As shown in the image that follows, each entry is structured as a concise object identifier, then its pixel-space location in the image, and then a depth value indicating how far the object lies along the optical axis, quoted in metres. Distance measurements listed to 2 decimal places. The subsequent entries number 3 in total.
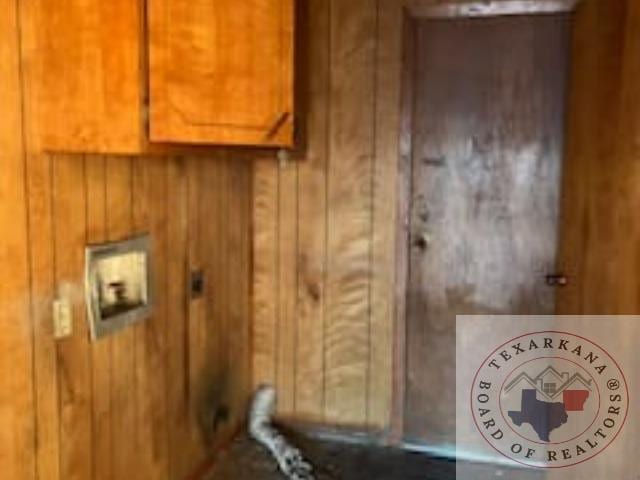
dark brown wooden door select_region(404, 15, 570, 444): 2.70
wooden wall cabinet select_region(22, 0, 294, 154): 1.54
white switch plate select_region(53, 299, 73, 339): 1.76
